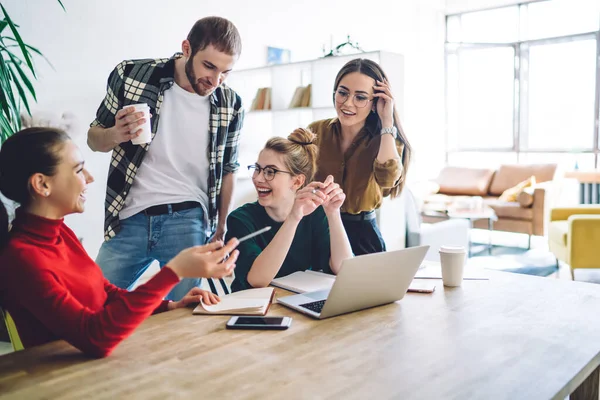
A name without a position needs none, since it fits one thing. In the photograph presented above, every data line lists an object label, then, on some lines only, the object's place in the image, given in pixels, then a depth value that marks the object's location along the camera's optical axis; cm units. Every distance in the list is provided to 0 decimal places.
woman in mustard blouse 214
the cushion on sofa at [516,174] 668
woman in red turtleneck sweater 113
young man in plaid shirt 203
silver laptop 136
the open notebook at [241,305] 143
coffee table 536
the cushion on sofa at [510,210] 605
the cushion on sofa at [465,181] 713
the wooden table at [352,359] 99
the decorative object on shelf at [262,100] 521
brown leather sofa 598
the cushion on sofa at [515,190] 638
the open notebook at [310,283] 164
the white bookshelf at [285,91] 442
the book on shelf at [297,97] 486
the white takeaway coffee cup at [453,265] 168
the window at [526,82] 730
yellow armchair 418
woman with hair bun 174
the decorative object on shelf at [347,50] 655
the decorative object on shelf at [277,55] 543
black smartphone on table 132
